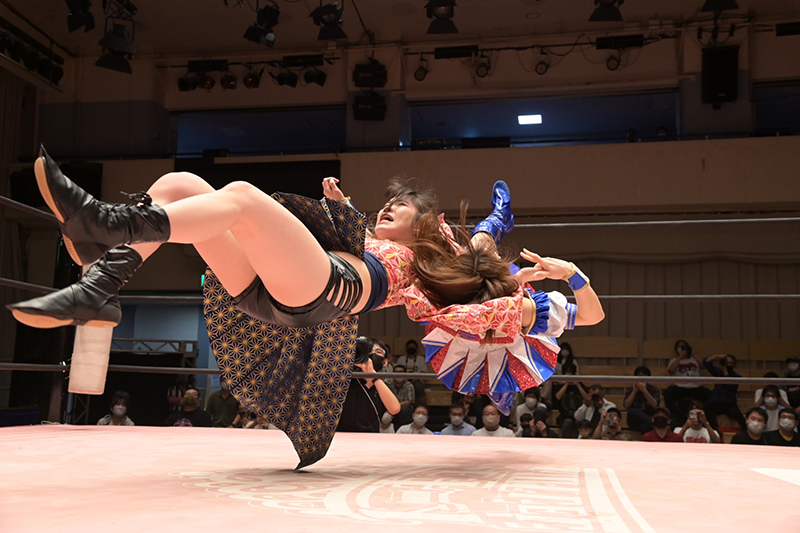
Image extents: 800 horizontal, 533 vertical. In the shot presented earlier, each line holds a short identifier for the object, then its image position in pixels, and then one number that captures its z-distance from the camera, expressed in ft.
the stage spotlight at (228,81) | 23.50
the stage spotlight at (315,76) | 22.94
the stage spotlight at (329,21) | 17.29
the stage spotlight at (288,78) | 23.16
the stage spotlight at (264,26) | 18.07
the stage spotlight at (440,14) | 17.62
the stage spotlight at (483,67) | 22.34
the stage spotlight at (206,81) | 23.57
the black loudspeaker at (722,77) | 20.12
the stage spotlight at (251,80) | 23.58
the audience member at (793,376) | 14.66
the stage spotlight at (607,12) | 16.79
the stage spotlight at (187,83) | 23.62
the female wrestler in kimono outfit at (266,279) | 3.45
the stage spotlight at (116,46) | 17.79
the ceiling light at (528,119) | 27.17
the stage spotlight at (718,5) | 15.64
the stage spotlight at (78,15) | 17.71
